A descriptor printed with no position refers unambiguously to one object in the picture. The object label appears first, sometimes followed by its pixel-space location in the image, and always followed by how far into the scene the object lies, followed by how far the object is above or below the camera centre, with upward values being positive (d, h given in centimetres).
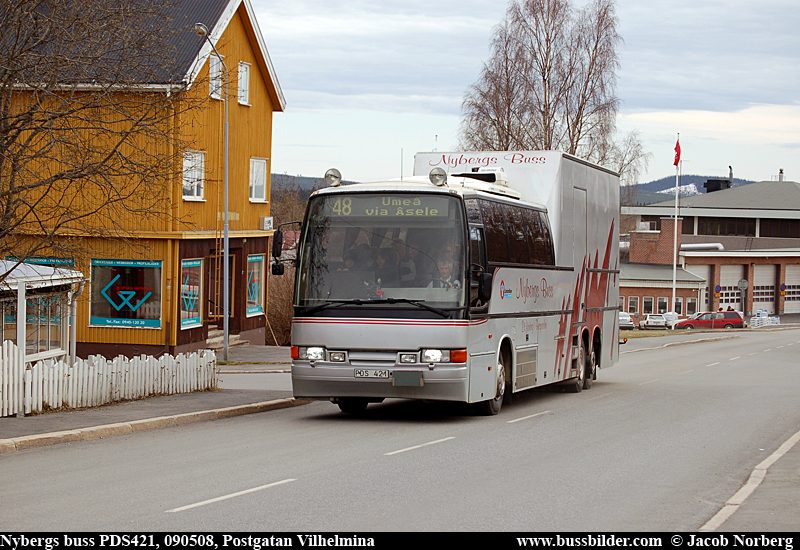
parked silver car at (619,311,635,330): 6731 -409
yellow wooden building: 2902 +18
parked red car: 7075 -409
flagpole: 5929 +497
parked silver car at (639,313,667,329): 6844 -406
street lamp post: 2828 -113
